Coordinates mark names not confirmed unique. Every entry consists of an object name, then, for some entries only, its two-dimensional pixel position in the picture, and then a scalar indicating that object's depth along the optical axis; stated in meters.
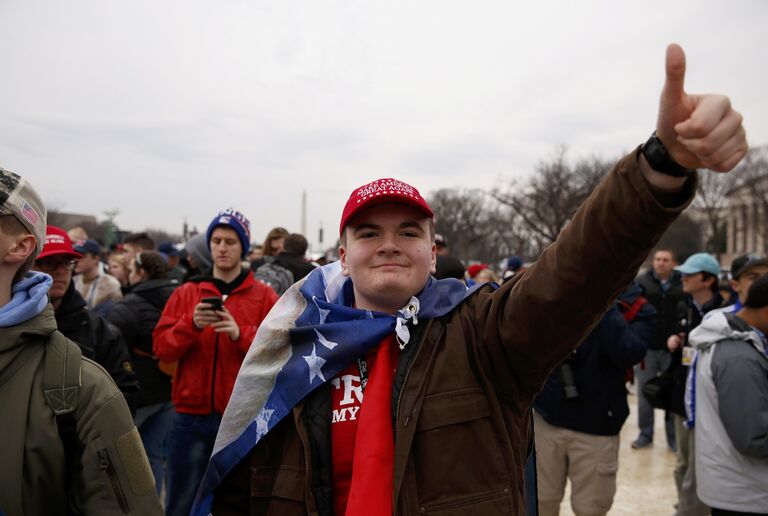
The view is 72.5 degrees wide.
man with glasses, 2.80
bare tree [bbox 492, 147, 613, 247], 41.81
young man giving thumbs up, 1.29
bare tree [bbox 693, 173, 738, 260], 46.75
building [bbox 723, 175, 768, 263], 39.78
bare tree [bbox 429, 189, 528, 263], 68.44
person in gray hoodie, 2.95
